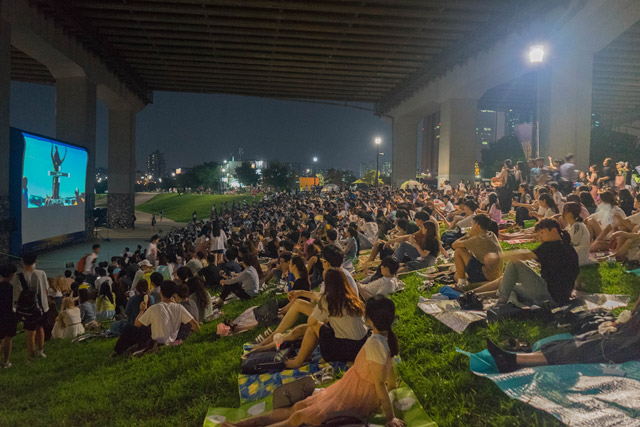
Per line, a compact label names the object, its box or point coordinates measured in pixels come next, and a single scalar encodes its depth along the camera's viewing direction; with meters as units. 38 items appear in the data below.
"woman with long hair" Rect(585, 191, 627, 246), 8.26
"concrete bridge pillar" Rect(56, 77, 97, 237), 22.58
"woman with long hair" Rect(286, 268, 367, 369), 4.61
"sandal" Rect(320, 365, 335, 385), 4.57
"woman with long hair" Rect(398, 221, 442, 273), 8.89
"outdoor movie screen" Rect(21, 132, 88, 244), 16.52
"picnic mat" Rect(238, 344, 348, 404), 4.70
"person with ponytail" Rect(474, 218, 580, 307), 5.50
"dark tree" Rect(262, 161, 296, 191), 96.31
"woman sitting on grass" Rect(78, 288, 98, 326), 9.71
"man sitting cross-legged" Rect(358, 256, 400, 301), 6.88
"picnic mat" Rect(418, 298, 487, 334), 5.30
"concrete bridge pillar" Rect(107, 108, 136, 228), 31.69
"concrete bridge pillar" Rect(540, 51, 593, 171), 16.41
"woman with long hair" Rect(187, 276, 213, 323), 8.01
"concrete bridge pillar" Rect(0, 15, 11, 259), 14.19
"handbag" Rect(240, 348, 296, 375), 5.13
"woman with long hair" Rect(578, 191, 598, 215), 9.98
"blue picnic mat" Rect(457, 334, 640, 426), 3.32
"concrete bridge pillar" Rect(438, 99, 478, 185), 25.78
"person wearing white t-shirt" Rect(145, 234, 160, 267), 13.30
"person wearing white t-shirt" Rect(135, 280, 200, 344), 6.69
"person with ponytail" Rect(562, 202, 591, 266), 6.82
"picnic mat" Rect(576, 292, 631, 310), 5.50
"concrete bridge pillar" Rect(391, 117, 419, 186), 35.77
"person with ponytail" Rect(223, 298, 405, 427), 3.49
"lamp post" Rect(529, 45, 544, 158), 10.31
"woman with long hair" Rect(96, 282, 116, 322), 10.55
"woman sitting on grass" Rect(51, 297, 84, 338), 9.04
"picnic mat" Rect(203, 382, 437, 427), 3.70
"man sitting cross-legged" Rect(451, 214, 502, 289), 6.79
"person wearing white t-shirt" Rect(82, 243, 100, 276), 13.44
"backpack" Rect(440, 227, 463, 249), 10.57
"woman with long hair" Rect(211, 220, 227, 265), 14.30
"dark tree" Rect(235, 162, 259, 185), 104.62
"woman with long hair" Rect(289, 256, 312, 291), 6.99
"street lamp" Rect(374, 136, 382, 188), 35.44
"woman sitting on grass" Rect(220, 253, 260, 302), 9.33
